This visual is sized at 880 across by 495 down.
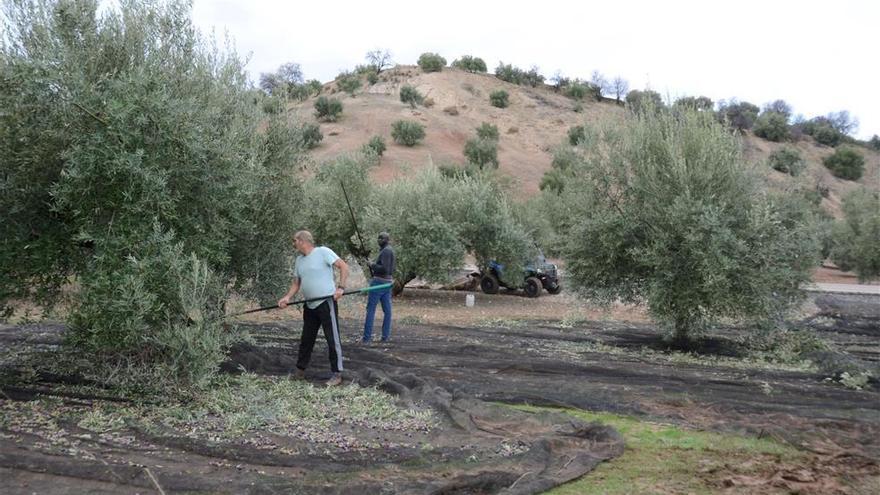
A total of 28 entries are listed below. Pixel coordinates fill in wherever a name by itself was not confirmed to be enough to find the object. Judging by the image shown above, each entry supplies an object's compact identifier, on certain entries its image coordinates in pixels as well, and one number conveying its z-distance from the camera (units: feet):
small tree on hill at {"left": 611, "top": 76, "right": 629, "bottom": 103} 269.23
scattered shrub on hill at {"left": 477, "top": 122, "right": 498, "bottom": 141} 198.04
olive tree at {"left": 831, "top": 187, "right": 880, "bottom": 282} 89.25
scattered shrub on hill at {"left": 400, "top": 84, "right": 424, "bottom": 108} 219.82
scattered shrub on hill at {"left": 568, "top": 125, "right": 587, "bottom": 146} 166.81
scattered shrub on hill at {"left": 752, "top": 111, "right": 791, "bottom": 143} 234.17
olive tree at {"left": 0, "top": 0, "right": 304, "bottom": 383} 21.59
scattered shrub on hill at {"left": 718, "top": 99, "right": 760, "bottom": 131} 233.96
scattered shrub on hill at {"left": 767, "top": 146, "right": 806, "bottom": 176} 158.07
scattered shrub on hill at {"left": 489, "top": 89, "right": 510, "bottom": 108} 241.55
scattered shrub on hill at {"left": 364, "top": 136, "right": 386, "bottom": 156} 167.53
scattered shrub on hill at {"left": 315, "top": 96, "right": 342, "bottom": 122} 197.98
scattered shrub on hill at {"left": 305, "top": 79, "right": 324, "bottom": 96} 214.90
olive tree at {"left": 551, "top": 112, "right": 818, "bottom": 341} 35.29
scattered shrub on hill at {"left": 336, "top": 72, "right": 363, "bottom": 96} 234.38
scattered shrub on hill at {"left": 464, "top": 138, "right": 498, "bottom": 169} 174.50
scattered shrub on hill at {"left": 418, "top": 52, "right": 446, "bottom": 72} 265.54
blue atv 74.64
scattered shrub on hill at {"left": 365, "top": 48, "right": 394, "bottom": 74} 271.59
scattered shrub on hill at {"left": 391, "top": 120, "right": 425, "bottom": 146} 182.29
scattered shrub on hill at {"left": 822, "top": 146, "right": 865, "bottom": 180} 212.23
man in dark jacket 37.70
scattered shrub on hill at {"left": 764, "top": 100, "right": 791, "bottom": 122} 279.90
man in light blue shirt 26.71
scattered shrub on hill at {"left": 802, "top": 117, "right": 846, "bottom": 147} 242.78
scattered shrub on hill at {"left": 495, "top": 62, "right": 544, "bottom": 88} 271.08
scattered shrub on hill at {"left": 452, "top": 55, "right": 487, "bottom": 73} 280.51
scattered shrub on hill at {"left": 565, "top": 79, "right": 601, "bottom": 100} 260.42
